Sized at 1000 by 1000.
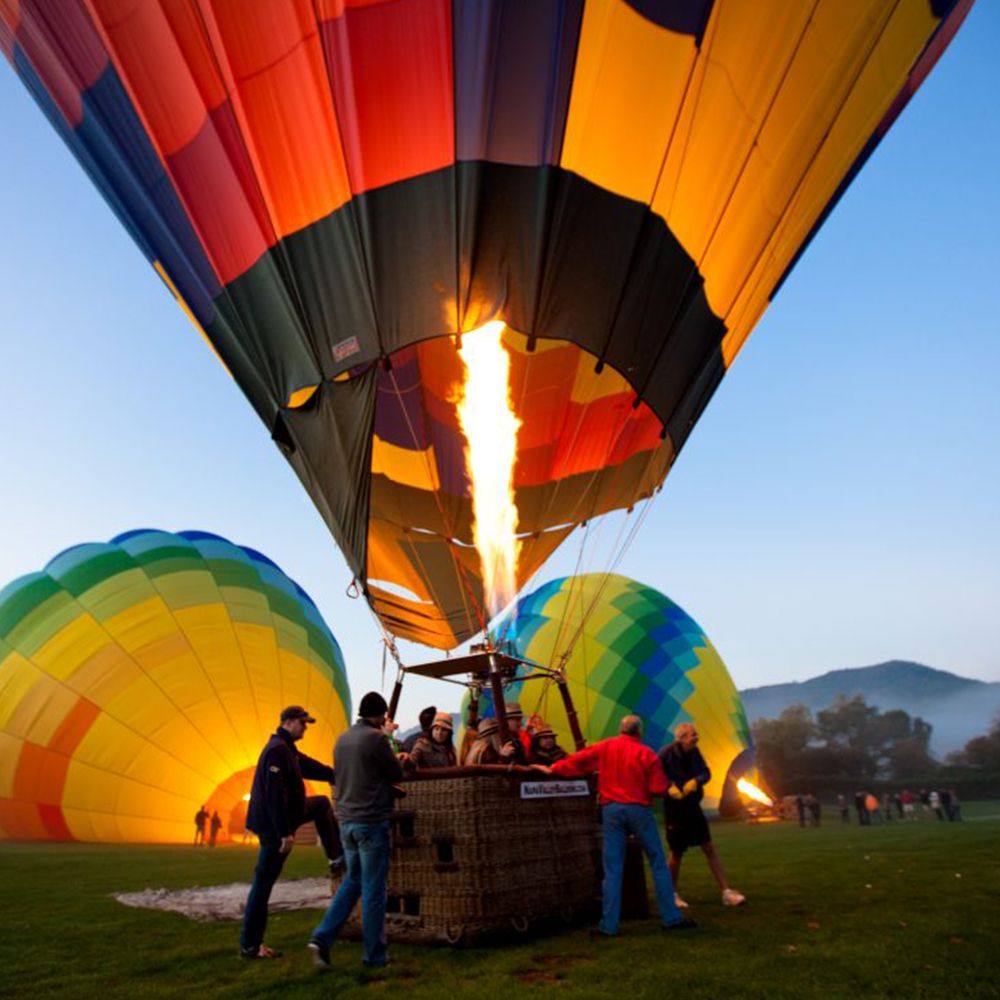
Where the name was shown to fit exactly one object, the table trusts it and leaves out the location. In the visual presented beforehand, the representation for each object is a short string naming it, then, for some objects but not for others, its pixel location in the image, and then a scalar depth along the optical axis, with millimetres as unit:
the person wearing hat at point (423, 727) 5627
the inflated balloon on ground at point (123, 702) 12859
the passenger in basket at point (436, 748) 5157
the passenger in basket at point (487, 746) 5414
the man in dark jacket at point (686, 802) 5582
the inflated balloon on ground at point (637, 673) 16328
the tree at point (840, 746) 37344
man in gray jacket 3963
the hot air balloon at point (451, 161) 5543
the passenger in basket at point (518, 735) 5292
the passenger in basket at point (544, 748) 5730
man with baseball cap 4191
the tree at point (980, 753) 47219
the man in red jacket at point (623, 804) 4551
